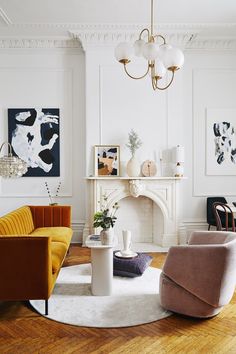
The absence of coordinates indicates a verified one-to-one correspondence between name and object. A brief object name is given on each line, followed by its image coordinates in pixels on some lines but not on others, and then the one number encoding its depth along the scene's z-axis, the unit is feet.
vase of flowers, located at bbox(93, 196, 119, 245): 11.40
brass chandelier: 9.88
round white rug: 9.77
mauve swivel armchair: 9.31
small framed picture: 18.60
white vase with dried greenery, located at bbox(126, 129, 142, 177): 18.17
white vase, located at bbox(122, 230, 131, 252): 13.56
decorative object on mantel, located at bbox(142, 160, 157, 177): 18.57
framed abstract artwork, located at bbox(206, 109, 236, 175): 19.67
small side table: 11.37
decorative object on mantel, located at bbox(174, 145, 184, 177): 18.26
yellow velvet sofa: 9.52
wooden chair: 15.06
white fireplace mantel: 18.39
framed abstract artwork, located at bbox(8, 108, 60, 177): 19.31
